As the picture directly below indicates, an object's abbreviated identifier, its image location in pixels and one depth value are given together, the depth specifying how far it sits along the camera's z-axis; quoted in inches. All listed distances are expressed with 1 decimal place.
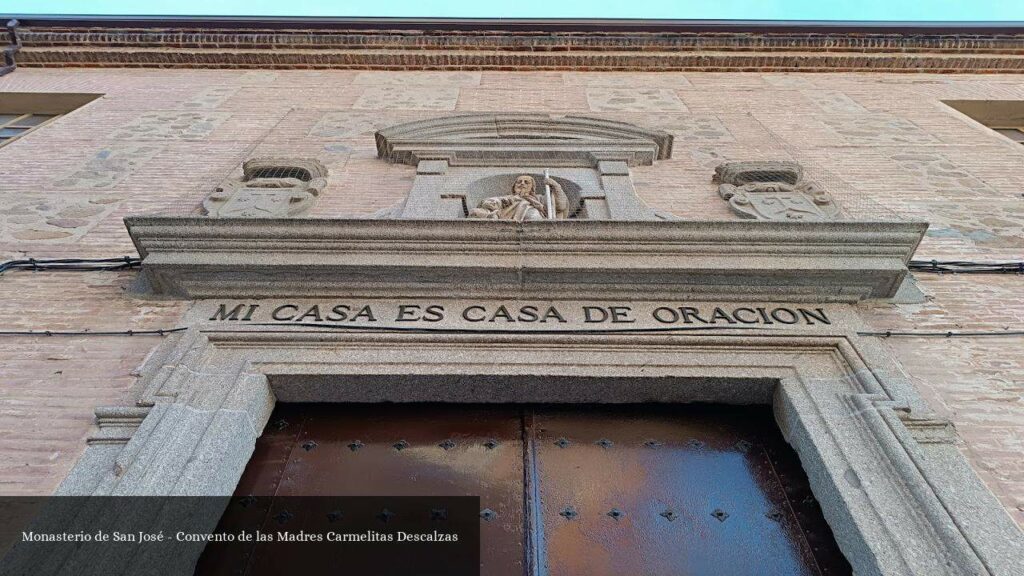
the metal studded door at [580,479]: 119.9
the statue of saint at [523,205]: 197.1
